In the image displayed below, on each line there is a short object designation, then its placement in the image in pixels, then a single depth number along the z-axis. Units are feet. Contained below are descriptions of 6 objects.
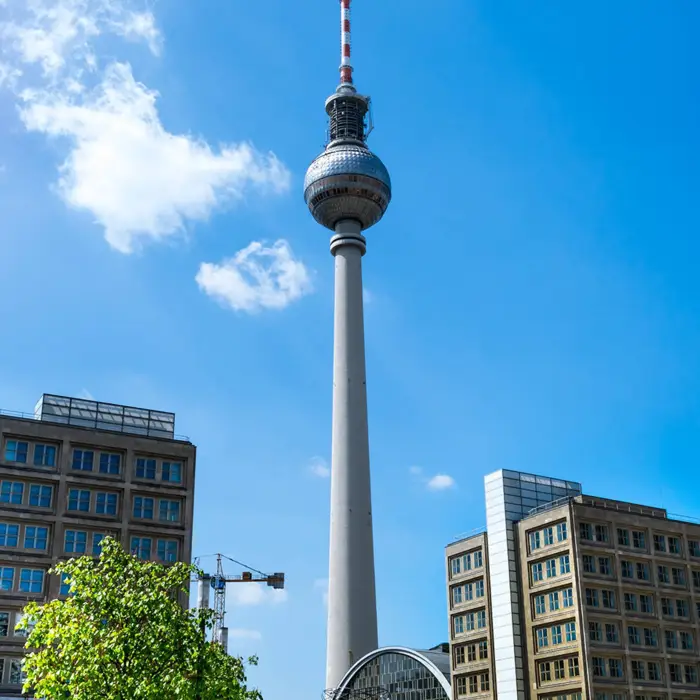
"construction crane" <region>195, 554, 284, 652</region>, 587.68
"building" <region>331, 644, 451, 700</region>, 307.58
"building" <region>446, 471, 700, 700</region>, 275.18
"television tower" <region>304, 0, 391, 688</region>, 388.78
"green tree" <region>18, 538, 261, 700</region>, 137.90
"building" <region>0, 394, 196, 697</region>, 287.89
